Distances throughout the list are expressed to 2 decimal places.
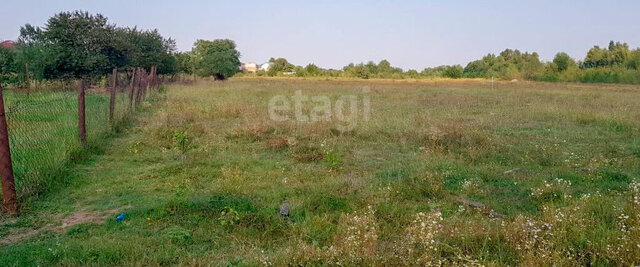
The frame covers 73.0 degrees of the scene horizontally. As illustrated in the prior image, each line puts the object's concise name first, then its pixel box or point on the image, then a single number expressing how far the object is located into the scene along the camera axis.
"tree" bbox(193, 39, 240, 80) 57.34
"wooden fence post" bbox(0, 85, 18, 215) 4.21
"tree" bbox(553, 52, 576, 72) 52.76
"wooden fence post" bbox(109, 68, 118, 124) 9.26
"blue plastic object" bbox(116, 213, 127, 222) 4.21
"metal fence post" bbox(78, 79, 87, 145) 7.06
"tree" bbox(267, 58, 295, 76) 81.88
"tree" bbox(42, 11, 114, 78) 22.69
